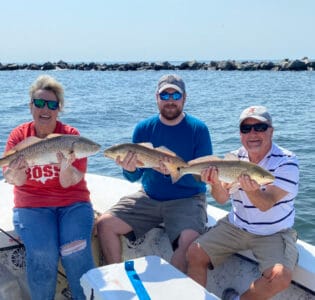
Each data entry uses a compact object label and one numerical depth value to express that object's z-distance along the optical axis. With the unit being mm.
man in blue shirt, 2923
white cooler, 2058
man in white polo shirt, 2476
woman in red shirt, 2666
